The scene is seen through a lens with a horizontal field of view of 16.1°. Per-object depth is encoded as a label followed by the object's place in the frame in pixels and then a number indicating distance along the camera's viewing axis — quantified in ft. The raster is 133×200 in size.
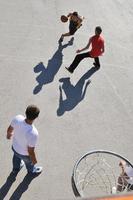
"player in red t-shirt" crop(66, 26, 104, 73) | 47.32
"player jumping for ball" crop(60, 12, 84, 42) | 51.96
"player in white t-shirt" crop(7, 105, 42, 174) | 29.81
